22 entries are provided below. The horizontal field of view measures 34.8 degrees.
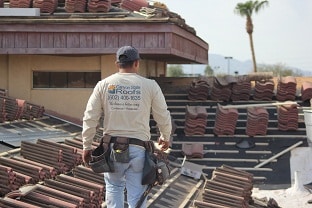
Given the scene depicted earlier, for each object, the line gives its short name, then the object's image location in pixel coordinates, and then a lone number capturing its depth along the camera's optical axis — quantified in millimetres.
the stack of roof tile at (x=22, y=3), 13250
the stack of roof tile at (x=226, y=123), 13305
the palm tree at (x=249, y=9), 45969
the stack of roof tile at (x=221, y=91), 14547
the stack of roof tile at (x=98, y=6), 12992
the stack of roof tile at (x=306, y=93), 14328
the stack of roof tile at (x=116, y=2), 14433
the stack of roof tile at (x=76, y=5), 13133
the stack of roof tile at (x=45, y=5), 13203
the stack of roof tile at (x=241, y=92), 14609
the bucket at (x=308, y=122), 12547
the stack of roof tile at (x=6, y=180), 6193
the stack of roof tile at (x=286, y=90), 14461
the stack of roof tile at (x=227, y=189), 8227
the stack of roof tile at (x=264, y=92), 14617
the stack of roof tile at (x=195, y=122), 13281
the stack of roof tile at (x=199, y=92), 14609
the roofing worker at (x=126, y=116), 4668
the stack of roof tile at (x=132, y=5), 13797
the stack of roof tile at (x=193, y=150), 12695
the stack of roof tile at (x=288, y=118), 13312
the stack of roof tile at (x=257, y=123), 13156
